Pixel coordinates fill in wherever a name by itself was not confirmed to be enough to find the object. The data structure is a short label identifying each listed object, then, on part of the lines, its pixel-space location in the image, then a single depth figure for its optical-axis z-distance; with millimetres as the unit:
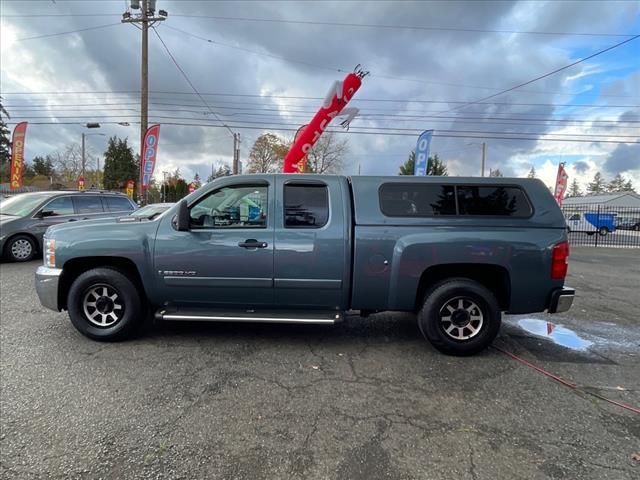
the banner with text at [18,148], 25281
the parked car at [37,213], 9352
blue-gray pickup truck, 4066
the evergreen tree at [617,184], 123875
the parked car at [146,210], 10057
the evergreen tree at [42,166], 85200
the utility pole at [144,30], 17500
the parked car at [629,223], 44875
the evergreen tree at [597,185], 121594
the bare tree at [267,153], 56250
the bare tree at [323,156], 55250
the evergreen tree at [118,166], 72875
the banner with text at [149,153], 18219
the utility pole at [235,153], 47844
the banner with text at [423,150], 18141
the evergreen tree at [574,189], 115894
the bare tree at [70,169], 66250
